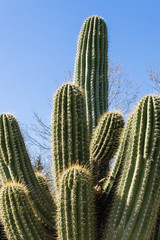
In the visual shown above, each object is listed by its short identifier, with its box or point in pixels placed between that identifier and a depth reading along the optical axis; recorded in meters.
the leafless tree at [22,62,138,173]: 14.74
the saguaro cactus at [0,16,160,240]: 3.09
